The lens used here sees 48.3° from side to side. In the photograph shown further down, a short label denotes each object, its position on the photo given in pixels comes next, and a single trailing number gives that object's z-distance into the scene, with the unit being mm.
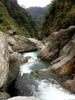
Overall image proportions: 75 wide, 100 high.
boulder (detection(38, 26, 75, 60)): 12173
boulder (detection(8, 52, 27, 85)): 6716
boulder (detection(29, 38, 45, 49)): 19174
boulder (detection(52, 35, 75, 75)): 8498
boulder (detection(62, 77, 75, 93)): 6750
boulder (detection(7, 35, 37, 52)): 16890
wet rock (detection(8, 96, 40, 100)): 4077
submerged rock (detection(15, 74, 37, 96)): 6873
